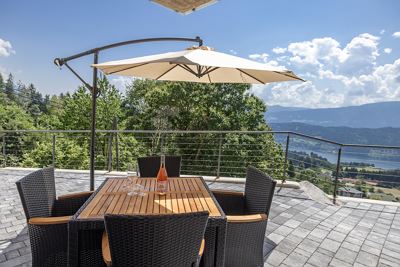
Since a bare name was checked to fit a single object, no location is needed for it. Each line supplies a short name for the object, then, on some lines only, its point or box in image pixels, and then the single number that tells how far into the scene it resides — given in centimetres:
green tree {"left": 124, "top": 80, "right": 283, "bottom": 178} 1321
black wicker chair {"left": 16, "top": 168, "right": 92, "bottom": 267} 187
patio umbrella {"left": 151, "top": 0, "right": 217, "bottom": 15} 248
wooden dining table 174
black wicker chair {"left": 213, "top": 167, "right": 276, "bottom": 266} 206
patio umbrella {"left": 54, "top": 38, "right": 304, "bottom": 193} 213
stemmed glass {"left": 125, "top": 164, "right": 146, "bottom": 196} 228
